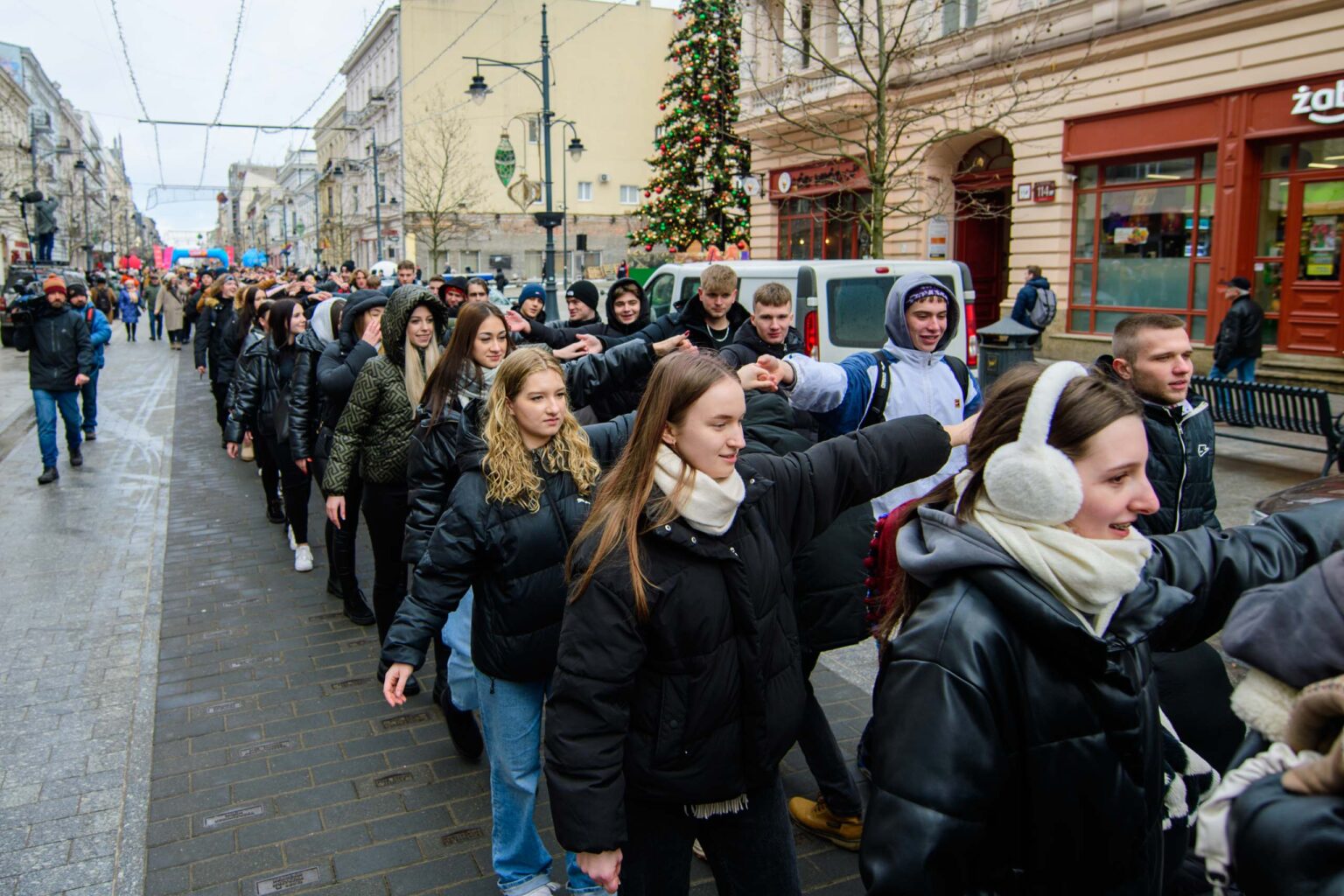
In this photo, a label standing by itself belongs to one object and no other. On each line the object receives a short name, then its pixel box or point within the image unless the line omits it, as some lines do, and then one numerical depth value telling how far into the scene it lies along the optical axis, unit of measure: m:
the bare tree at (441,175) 54.09
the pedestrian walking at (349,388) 6.32
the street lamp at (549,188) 22.03
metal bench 8.84
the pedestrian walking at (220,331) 12.52
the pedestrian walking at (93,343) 12.38
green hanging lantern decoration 28.02
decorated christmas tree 31.09
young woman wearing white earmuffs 1.76
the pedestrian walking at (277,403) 7.89
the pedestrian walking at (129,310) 33.75
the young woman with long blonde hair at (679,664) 2.39
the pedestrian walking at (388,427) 5.43
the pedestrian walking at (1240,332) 13.47
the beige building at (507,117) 55.19
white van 10.47
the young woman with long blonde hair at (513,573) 3.34
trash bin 14.14
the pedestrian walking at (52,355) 11.13
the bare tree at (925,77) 18.19
